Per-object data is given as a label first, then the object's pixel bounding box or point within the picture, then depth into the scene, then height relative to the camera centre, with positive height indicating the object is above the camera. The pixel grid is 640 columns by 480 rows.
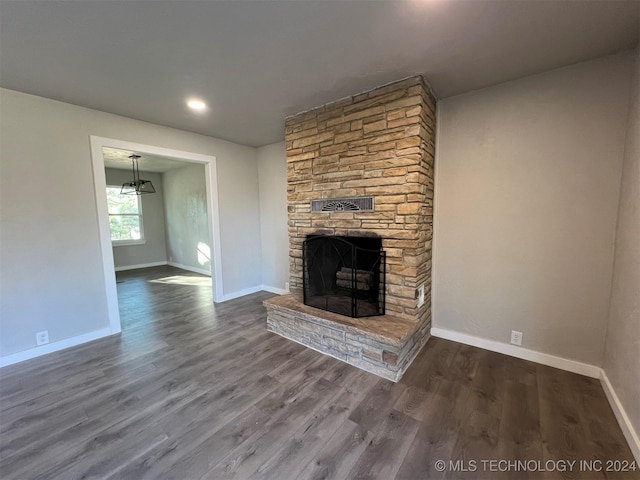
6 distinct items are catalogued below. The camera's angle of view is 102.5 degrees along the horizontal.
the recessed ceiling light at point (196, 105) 2.57 +1.17
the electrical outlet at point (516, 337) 2.31 -1.13
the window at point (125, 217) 6.30 +0.06
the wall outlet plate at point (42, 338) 2.48 -1.13
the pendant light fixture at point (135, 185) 5.02 +0.75
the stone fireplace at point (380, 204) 2.18 +0.09
